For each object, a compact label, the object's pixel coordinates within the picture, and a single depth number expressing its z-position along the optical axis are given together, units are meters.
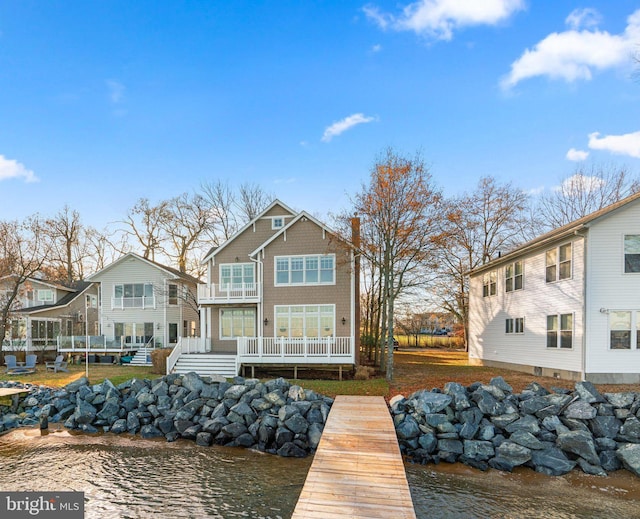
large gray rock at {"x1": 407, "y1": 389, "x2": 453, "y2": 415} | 9.02
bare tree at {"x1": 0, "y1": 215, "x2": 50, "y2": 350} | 22.02
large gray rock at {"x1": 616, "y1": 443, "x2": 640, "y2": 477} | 7.46
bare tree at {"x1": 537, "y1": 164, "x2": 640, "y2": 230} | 24.38
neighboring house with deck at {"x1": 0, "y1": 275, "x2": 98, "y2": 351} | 23.45
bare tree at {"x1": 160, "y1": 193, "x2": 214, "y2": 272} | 31.89
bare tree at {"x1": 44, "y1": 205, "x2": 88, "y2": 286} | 32.41
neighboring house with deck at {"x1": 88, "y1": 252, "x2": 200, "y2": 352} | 23.84
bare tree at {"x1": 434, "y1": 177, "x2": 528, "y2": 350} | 27.02
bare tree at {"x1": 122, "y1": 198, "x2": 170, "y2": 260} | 32.75
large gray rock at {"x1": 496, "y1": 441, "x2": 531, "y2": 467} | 7.82
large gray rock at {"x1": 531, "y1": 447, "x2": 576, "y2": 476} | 7.62
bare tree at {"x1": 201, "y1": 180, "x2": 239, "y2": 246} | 31.34
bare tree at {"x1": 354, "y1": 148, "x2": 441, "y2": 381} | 14.63
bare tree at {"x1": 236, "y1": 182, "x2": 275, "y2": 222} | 30.86
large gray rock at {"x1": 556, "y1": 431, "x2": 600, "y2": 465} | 7.78
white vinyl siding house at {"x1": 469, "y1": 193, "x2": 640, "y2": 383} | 11.98
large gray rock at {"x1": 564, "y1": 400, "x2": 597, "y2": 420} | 8.55
